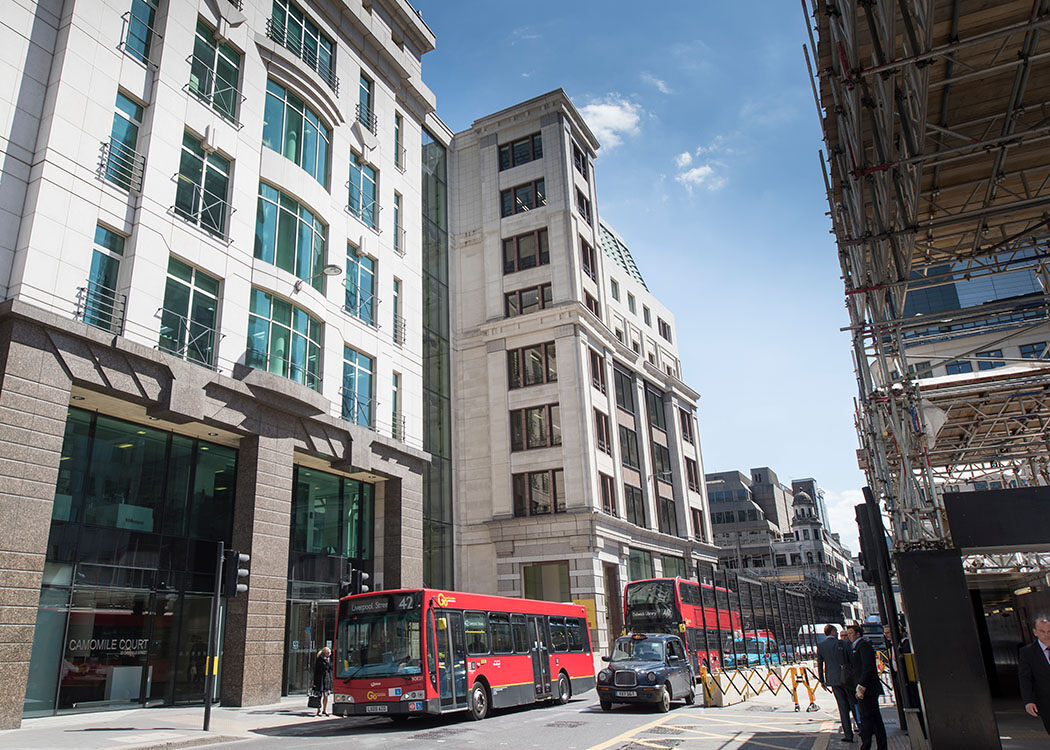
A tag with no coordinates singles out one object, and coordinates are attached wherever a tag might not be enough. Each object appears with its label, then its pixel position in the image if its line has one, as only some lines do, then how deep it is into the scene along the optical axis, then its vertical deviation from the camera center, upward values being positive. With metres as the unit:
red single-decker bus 15.71 -0.79
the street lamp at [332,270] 22.45 +10.27
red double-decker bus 30.23 -0.07
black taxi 18.39 -1.56
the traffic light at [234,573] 15.96 +1.13
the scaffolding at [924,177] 9.77 +6.50
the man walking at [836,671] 12.02 -1.12
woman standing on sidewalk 18.16 -1.27
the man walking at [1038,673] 7.67 -0.80
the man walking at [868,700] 10.50 -1.37
